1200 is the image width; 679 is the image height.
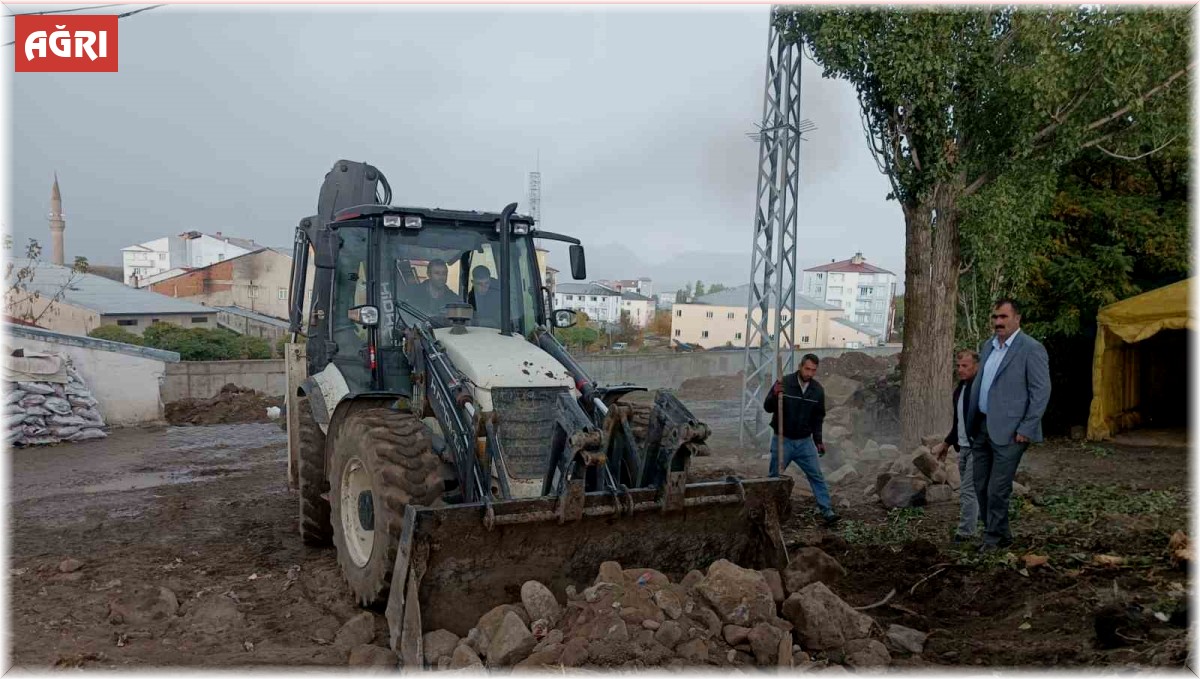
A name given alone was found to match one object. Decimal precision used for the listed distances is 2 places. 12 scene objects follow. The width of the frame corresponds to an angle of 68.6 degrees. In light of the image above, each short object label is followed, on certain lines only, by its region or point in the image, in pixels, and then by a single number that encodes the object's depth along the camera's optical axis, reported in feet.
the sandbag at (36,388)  44.06
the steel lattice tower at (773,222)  39.58
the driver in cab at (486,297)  21.94
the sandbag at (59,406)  44.90
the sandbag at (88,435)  45.26
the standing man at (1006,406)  19.81
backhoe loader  15.76
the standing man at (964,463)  22.02
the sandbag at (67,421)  44.68
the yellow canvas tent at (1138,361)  36.01
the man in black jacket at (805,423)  25.91
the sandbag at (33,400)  43.62
